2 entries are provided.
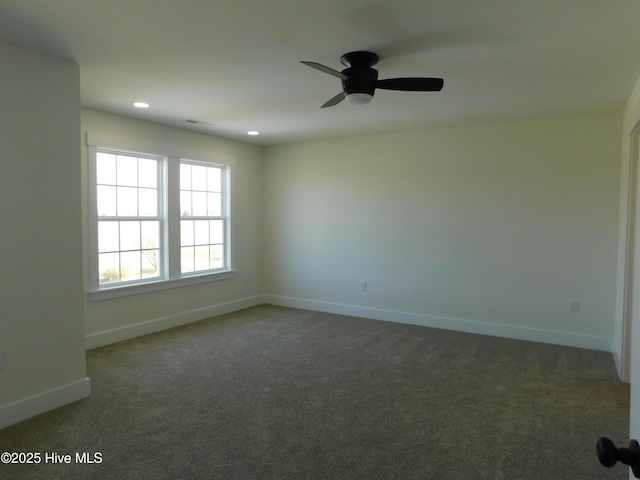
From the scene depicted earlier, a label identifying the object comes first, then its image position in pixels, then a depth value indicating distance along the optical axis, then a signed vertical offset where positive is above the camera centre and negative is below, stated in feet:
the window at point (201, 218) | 17.61 +0.47
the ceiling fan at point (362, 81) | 8.81 +3.33
